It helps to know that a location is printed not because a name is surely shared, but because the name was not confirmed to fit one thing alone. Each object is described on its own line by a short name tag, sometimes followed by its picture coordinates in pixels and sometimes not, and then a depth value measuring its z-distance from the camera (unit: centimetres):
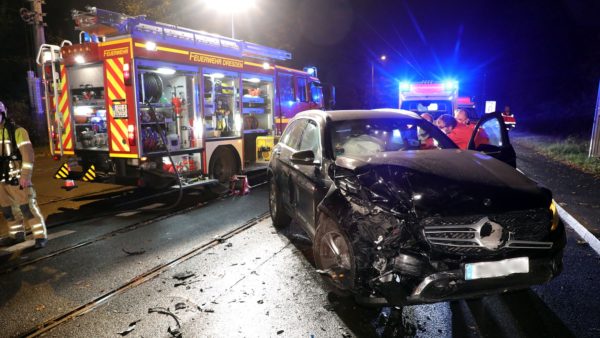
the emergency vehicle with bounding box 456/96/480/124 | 1923
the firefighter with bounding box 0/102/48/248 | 539
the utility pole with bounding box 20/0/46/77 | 1289
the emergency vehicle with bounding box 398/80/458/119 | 1590
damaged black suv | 294
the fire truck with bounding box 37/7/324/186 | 721
